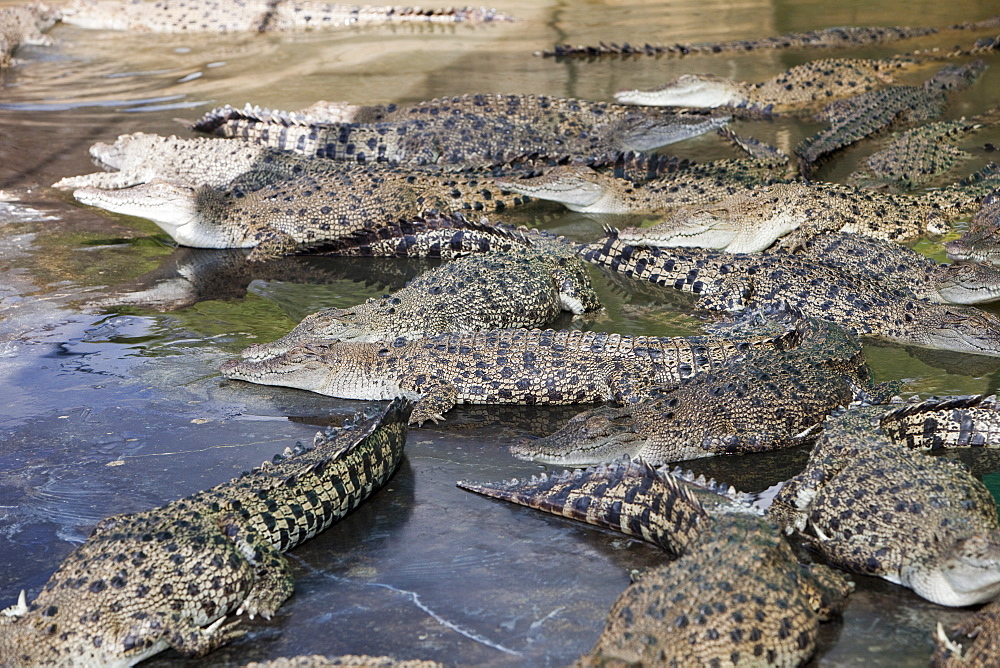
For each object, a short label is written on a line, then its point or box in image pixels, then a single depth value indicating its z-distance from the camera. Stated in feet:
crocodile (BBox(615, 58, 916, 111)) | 36.58
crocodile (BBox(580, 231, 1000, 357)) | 18.75
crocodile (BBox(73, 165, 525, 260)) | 25.79
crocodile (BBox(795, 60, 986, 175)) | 30.32
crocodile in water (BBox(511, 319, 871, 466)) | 15.15
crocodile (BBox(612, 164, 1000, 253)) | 24.56
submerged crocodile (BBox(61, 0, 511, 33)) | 50.21
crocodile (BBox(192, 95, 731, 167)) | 31.83
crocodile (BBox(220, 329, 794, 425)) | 17.31
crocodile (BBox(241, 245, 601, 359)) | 19.43
